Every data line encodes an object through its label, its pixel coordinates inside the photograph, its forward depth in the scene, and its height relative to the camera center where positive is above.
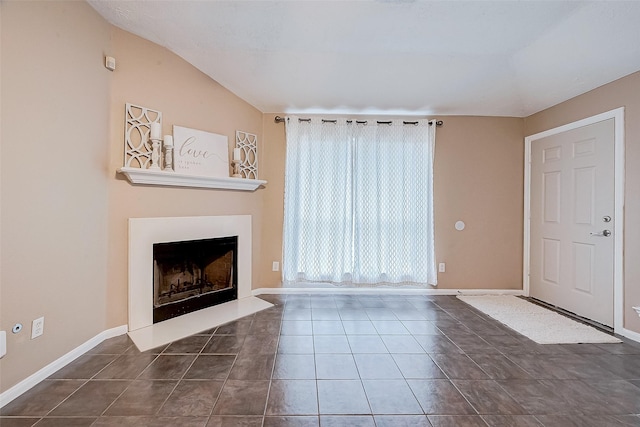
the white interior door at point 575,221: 2.58 -0.06
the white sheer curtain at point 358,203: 3.43 +0.13
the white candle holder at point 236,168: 3.05 +0.49
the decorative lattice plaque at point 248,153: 3.17 +0.70
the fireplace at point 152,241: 2.34 -0.28
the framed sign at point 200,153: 2.58 +0.59
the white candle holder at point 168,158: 2.44 +0.47
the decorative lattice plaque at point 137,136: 2.28 +0.63
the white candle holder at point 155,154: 2.35 +0.48
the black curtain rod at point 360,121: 3.45 +1.15
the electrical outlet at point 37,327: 1.65 -0.71
